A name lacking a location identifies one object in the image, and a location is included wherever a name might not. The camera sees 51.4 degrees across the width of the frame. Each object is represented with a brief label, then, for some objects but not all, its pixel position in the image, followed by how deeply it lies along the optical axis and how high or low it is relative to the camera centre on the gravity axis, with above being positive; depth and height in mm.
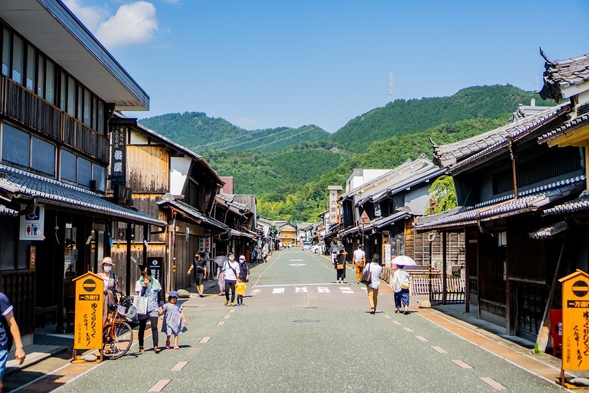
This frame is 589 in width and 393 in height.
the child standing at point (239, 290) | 23406 -1946
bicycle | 12430 -1942
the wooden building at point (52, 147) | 12867 +2553
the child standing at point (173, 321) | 13461 -1815
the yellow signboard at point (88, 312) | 12086 -1459
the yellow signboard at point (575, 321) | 9836 -1331
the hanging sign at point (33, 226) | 12352 +263
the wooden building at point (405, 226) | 37869 +868
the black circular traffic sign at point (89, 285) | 12289 -926
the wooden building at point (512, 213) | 13500 +648
